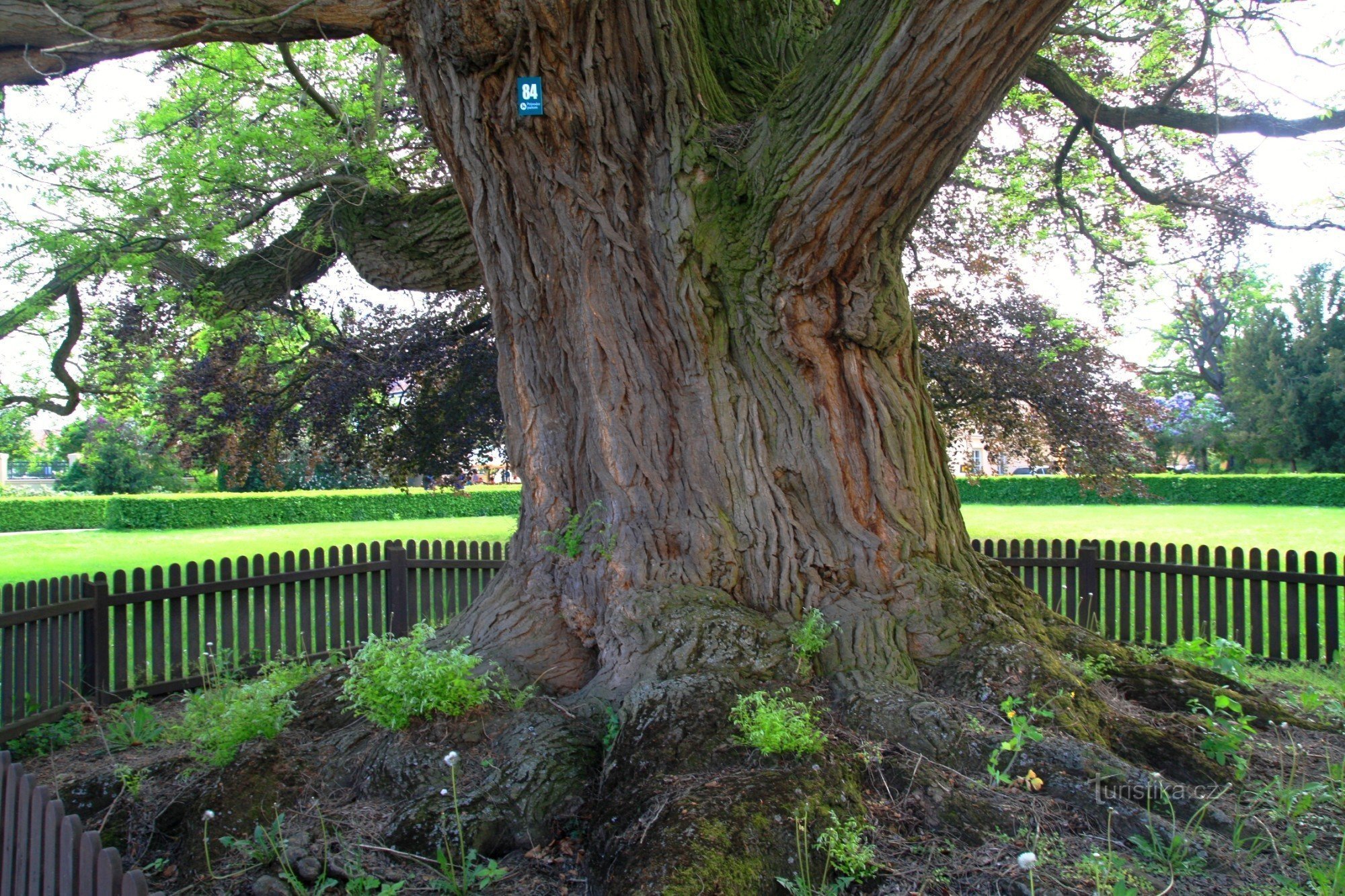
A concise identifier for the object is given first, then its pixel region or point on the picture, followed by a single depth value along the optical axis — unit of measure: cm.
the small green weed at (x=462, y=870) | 320
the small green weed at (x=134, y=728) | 546
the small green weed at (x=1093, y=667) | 433
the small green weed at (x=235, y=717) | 400
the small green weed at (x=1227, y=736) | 378
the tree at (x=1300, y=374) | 3039
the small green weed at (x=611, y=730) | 393
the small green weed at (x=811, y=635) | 426
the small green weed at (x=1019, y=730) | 332
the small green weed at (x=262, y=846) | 328
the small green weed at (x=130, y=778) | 387
